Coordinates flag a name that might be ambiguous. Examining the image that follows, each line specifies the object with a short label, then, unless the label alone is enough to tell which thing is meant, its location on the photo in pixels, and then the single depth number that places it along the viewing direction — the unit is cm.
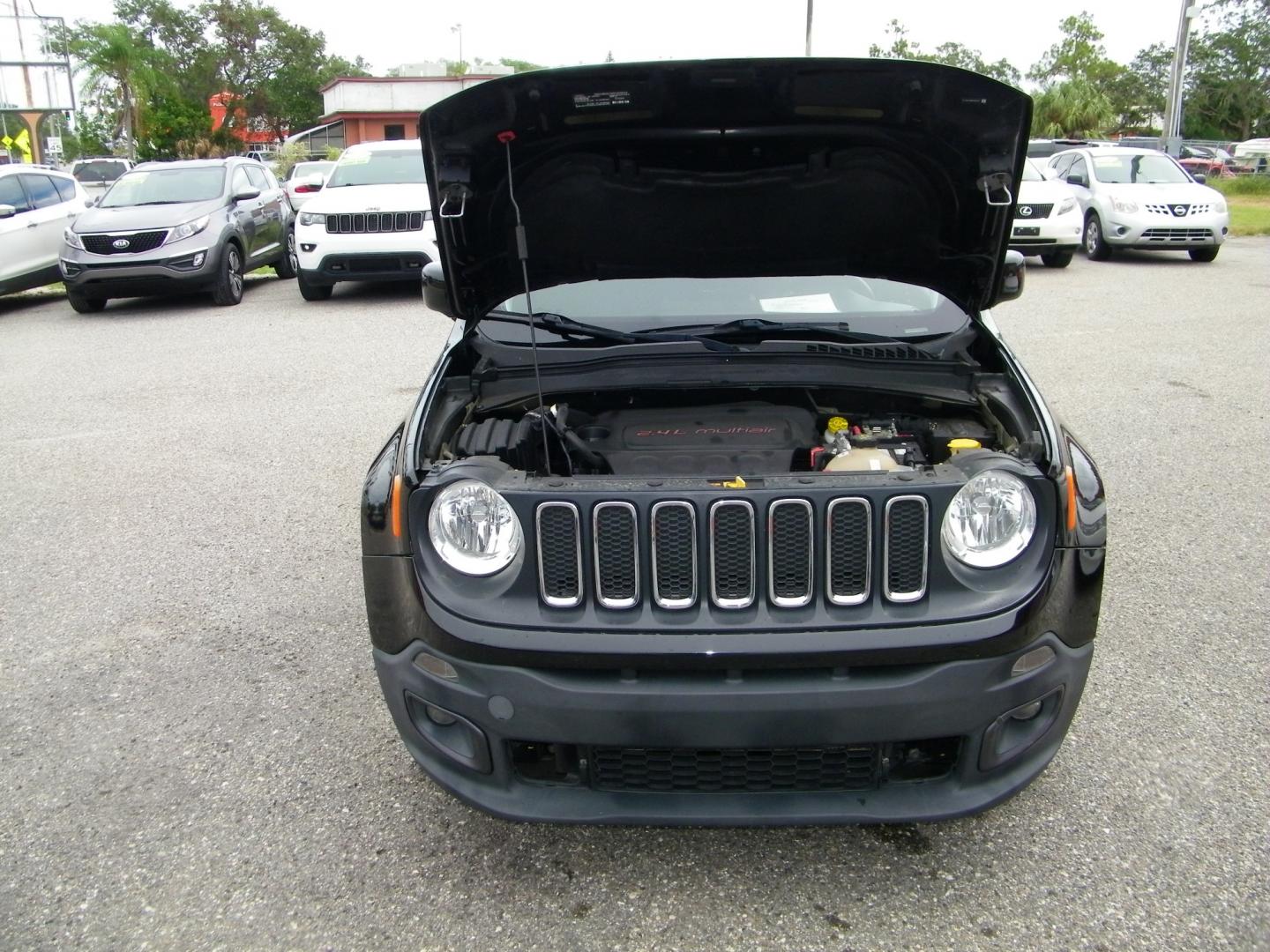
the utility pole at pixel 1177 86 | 2294
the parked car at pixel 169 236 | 1160
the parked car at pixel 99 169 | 2877
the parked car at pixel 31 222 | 1235
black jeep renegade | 223
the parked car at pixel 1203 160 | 3350
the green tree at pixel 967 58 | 4982
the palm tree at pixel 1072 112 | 4756
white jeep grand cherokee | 1125
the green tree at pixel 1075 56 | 5650
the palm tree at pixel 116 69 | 5075
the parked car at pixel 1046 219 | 1338
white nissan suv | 1403
